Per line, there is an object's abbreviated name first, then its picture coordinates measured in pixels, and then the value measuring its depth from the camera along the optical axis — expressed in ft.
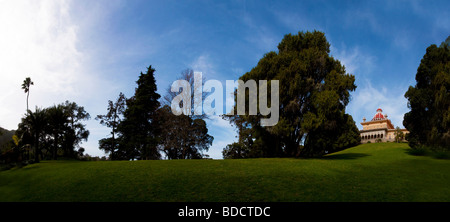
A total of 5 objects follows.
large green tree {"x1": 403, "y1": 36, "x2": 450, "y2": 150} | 81.97
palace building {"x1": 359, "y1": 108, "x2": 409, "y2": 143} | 242.37
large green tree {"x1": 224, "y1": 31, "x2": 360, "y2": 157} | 73.97
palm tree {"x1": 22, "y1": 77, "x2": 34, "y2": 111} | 184.24
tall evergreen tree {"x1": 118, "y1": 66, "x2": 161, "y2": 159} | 125.39
